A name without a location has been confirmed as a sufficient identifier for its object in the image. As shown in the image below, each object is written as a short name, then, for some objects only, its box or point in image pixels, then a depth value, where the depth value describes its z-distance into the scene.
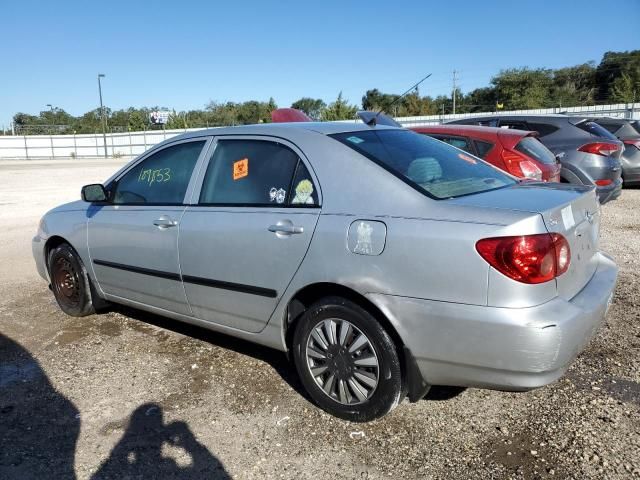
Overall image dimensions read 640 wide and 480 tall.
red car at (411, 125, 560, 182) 6.07
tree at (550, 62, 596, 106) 64.00
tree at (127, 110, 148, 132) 61.17
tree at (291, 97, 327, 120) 65.94
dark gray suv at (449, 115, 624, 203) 8.01
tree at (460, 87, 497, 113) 62.38
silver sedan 2.41
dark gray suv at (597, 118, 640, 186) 11.33
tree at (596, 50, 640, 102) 59.53
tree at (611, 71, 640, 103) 51.62
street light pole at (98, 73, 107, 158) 42.62
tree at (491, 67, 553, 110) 57.69
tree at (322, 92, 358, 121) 37.88
